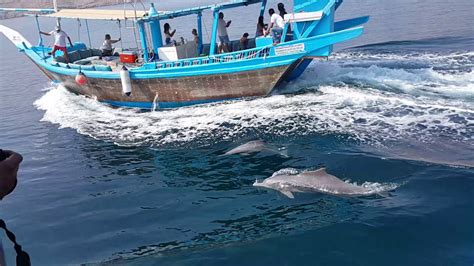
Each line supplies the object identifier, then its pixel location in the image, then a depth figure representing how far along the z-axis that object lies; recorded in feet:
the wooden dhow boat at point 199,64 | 50.37
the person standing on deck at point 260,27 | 55.54
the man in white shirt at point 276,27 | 52.80
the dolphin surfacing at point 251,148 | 40.22
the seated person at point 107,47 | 66.03
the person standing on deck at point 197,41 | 58.22
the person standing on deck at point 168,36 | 59.00
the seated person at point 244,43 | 57.16
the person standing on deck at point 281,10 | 53.06
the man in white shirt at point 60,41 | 62.90
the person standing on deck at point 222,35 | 56.90
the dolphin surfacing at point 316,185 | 30.42
